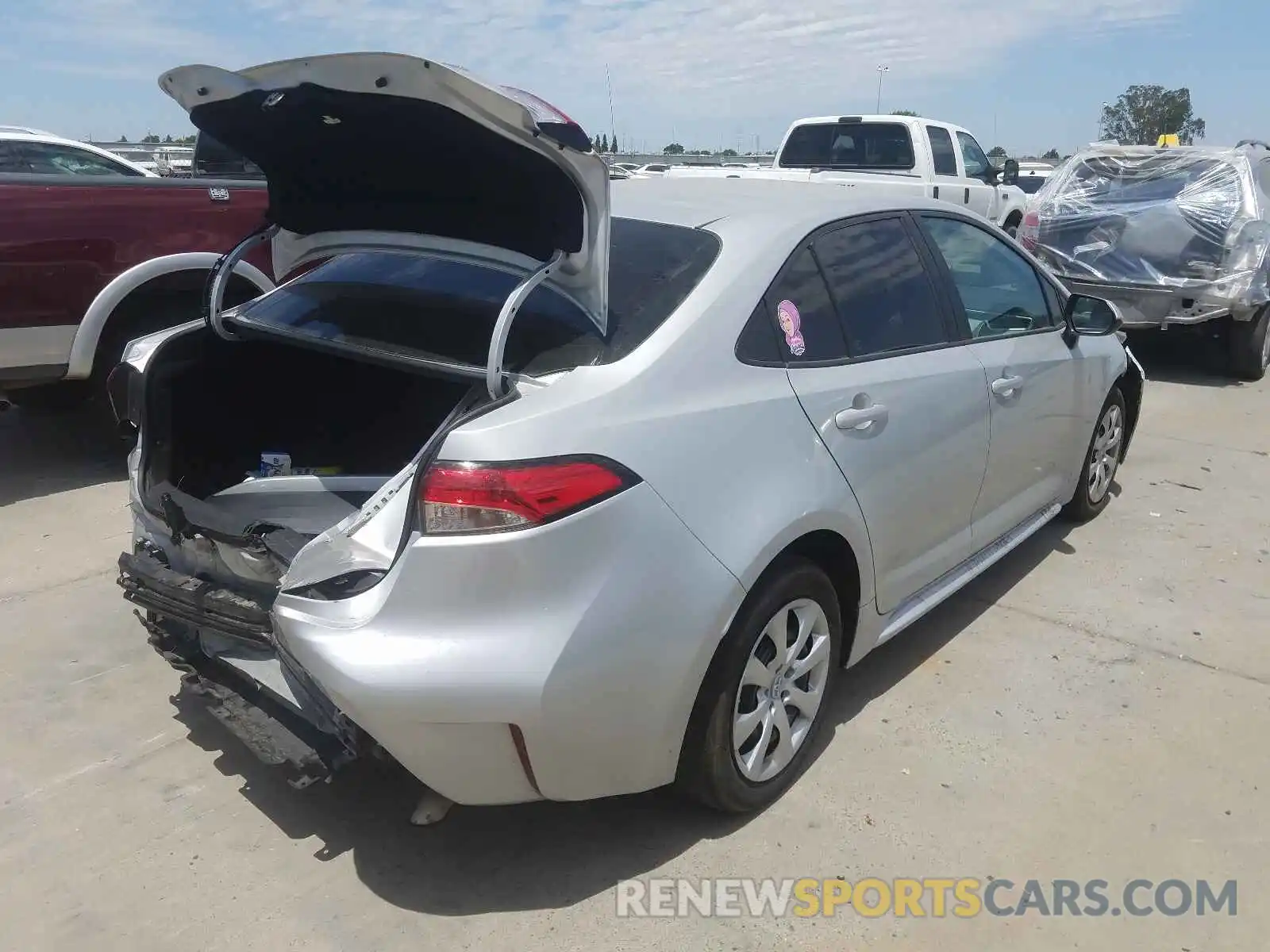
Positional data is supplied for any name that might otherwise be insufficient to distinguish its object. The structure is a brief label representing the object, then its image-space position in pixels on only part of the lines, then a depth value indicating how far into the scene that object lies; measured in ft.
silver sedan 7.52
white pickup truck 38.14
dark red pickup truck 16.84
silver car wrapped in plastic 27.96
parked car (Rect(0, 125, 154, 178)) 30.55
